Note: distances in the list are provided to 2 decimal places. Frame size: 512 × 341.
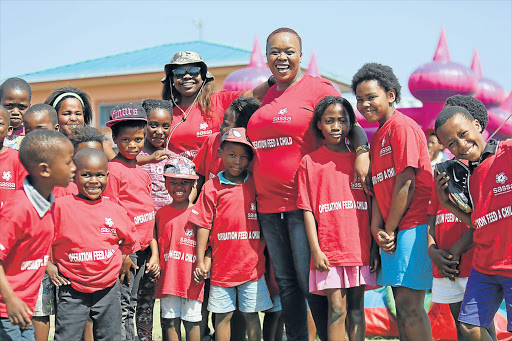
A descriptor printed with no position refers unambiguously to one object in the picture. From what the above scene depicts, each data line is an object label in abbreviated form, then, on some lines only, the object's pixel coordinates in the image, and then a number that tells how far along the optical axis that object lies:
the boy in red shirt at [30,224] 3.72
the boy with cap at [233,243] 5.02
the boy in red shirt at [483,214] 4.09
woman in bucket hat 5.70
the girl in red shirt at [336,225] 4.53
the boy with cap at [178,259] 5.21
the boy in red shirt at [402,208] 4.41
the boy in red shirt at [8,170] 4.52
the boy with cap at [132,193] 5.16
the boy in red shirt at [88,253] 4.52
